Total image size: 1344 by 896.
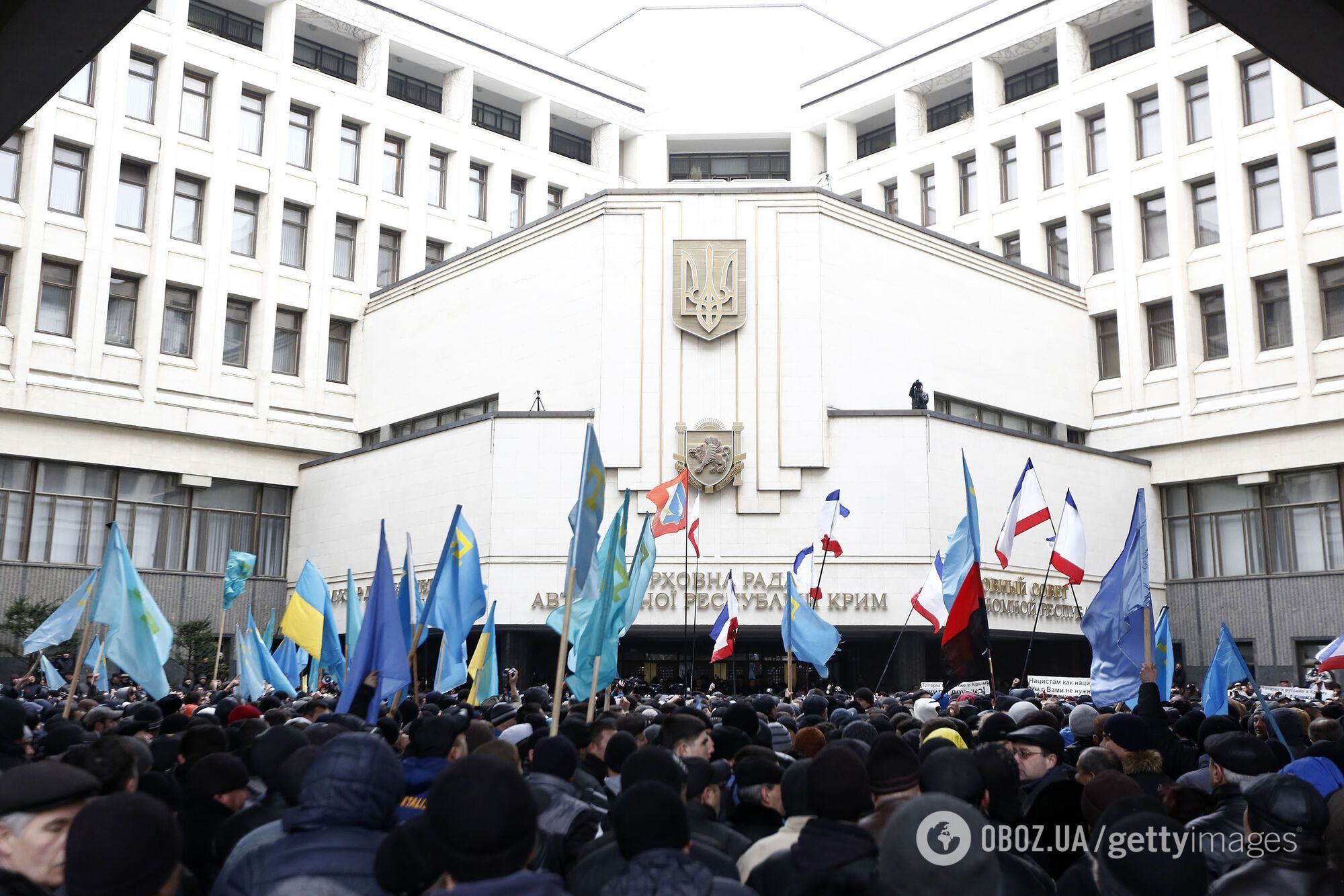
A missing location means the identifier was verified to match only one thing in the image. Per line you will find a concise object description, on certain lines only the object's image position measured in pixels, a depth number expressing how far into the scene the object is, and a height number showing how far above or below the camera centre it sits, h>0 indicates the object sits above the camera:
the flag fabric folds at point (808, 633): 17.80 -0.17
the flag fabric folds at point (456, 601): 13.73 +0.19
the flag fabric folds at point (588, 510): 10.02 +0.90
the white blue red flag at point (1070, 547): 16.89 +1.05
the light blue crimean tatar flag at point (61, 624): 17.12 -0.14
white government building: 29.45 +7.66
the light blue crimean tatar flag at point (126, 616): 12.33 -0.01
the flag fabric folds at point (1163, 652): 14.57 -0.31
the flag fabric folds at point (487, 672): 13.45 -0.58
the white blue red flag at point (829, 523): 23.34 +1.85
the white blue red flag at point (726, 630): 19.66 -0.15
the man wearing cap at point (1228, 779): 5.47 -0.76
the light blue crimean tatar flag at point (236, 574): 23.16 +0.79
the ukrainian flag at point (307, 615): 14.89 +0.02
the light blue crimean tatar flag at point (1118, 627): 12.38 -0.03
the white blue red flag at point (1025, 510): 17.17 +1.57
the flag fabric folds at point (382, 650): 9.12 -0.24
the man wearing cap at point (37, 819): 4.00 -0.66
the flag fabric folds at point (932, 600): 20.22 +0.37
